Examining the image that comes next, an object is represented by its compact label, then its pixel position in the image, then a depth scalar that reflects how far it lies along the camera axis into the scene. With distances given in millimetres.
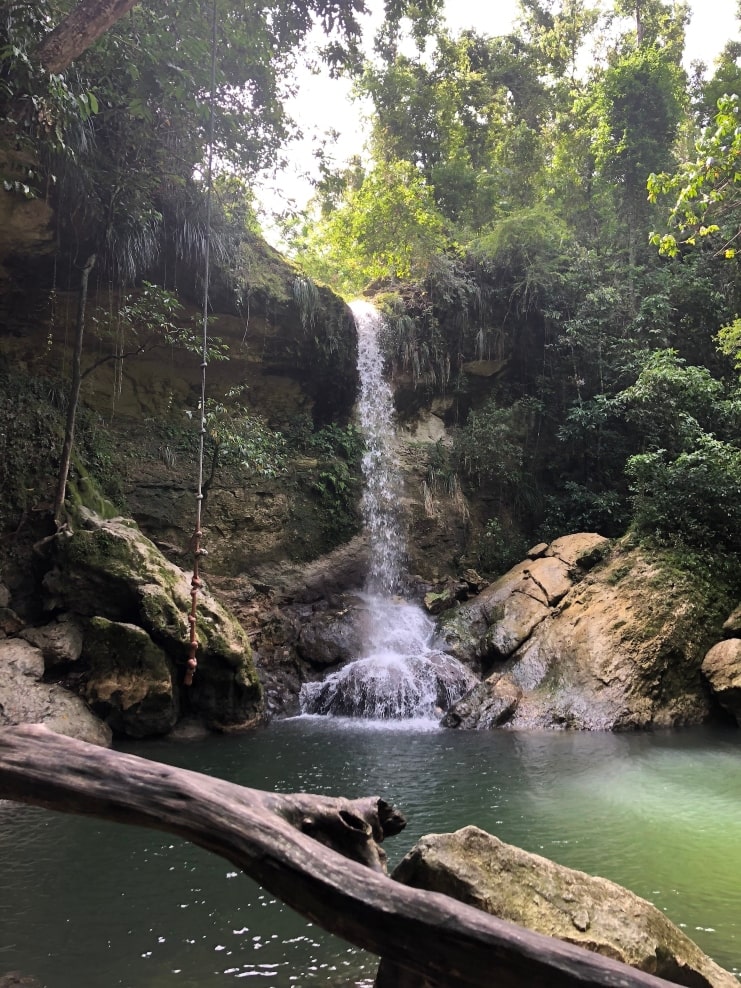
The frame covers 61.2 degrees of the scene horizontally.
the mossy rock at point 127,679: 8047
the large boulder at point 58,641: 7973
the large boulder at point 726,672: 8703
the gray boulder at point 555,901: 2750
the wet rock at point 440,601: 12805
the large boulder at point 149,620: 8250
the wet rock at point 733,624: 9510
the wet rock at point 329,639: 11438
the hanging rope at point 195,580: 4629
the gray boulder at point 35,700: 7172
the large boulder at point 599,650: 9141
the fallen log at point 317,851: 1815
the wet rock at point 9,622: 8258
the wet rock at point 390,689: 9938
